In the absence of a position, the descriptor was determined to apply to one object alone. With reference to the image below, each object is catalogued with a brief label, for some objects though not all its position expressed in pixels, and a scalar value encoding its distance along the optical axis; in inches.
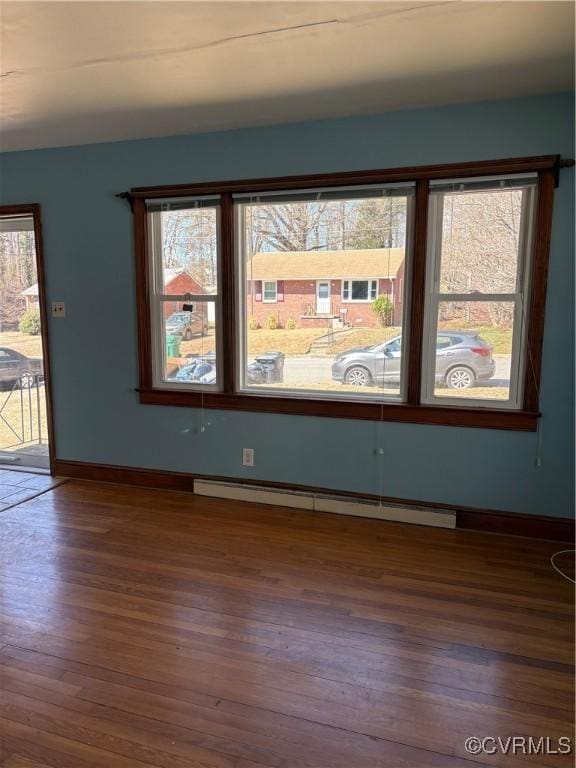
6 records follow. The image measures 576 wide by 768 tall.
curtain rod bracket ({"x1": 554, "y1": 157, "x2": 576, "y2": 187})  107.1
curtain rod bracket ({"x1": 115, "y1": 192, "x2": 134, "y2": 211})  141.4
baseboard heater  125.1
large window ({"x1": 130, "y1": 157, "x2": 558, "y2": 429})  116.0
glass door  161.6
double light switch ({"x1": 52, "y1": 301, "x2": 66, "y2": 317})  154.5
